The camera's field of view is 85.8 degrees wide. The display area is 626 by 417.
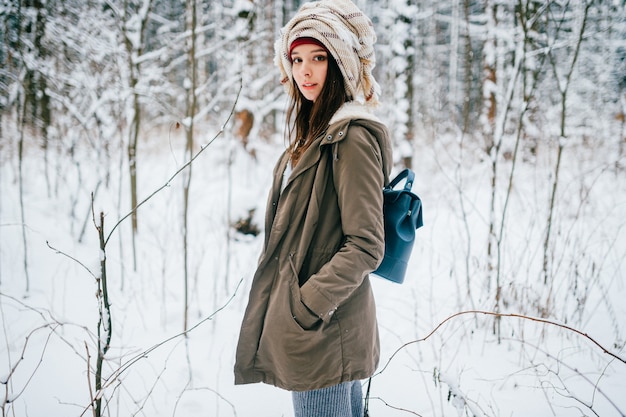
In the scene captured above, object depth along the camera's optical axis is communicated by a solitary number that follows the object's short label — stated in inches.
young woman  39.9
